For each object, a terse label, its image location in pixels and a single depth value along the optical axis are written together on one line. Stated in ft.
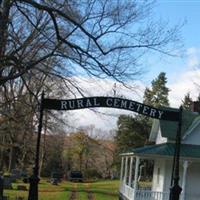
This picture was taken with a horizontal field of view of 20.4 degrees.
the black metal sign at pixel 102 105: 50.39
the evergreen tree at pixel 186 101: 298.68
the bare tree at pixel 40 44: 69.31
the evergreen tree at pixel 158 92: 294.46
